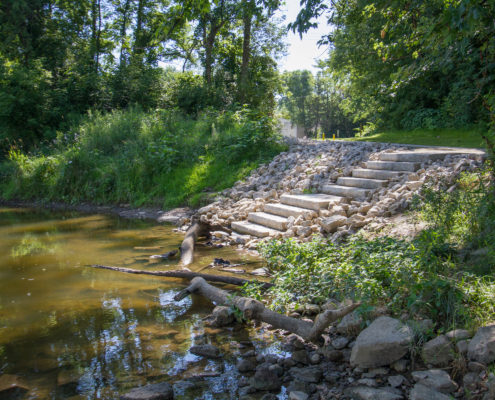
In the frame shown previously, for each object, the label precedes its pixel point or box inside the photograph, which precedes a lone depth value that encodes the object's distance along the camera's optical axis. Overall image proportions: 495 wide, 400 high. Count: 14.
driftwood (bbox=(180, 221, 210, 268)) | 6.21
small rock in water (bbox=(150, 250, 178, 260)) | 6.43
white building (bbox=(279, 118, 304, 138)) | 62.96
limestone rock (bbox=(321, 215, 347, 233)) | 6.25
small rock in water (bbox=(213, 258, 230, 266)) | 5.97
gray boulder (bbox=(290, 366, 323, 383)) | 2.83
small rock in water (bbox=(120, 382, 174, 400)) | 2.66
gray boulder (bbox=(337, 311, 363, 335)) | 3.23
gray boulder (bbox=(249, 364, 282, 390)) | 2.77
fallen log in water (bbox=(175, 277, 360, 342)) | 3.20
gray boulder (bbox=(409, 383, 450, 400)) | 2.32
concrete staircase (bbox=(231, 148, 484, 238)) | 7.35
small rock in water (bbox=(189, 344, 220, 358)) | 3.29
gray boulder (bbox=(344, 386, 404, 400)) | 2.46
